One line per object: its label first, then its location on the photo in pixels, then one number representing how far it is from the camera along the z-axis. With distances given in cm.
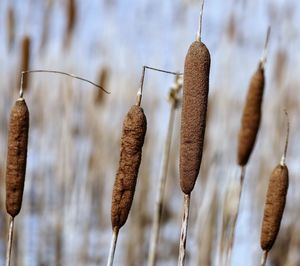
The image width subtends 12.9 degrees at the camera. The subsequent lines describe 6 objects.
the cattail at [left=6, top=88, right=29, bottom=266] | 154
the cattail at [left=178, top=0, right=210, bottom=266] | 150
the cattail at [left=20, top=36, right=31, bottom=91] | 218
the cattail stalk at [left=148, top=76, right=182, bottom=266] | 206
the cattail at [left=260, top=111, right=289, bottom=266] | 160
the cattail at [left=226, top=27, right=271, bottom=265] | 176
